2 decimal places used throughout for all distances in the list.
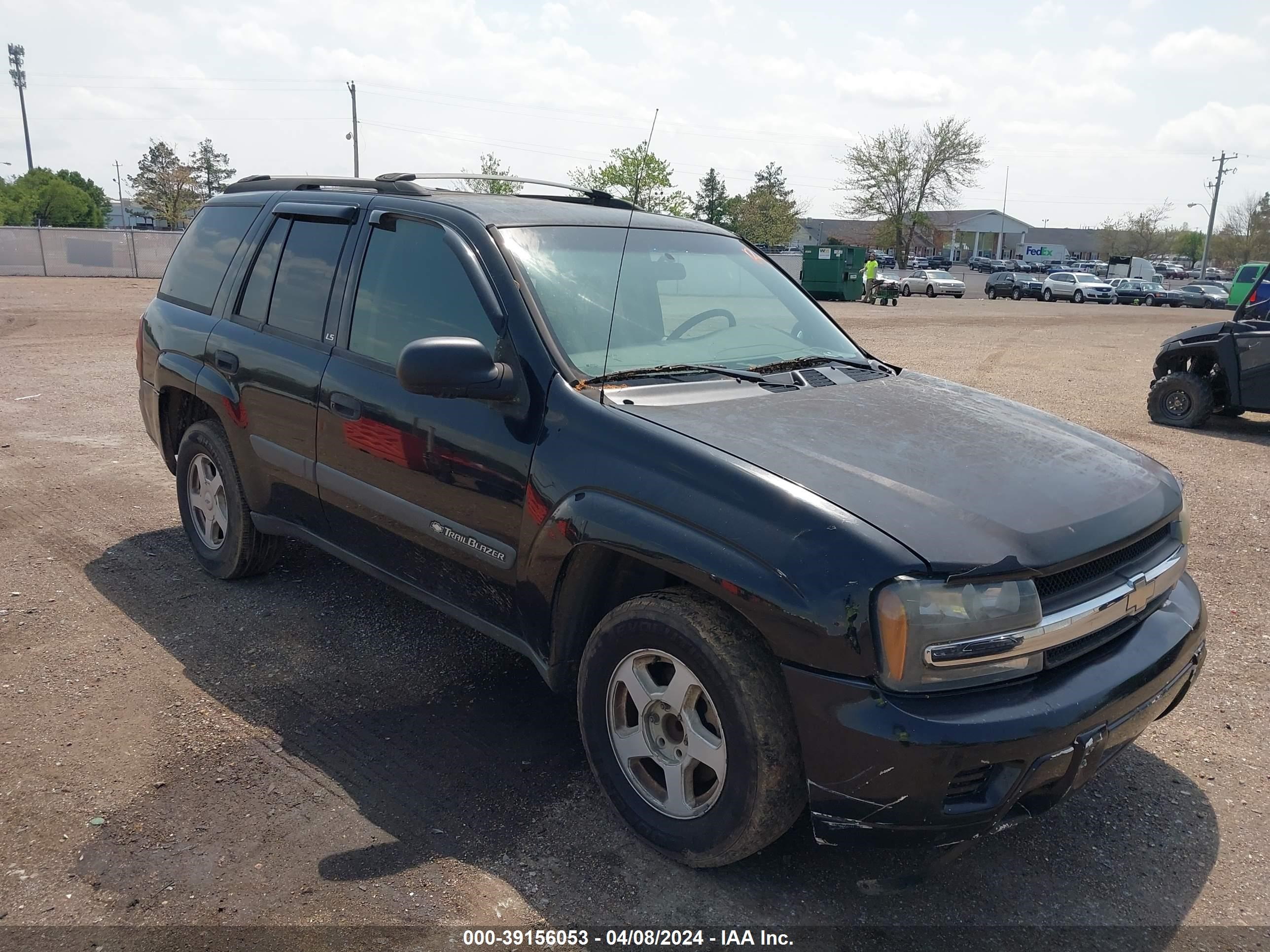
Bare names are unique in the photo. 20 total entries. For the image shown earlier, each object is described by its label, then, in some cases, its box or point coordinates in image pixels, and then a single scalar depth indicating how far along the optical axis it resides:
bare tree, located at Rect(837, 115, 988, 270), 70.62
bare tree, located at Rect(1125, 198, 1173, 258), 98.69
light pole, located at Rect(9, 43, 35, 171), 75.50
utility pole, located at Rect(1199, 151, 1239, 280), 75.94
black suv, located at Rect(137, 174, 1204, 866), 2.36
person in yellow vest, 36.47
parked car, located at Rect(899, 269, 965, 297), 44.84
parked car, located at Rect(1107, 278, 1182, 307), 46.44
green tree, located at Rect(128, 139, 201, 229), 63.06
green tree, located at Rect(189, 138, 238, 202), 76.62
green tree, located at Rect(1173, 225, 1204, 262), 119.06
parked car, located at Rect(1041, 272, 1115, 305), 45.91
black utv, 9.71
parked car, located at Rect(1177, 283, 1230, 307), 46.34
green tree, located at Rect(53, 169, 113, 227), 86.69
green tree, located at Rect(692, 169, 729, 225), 62.22
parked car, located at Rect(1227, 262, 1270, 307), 35.62
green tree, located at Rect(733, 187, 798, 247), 59.19
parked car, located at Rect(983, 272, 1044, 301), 46.44
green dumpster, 36.31
